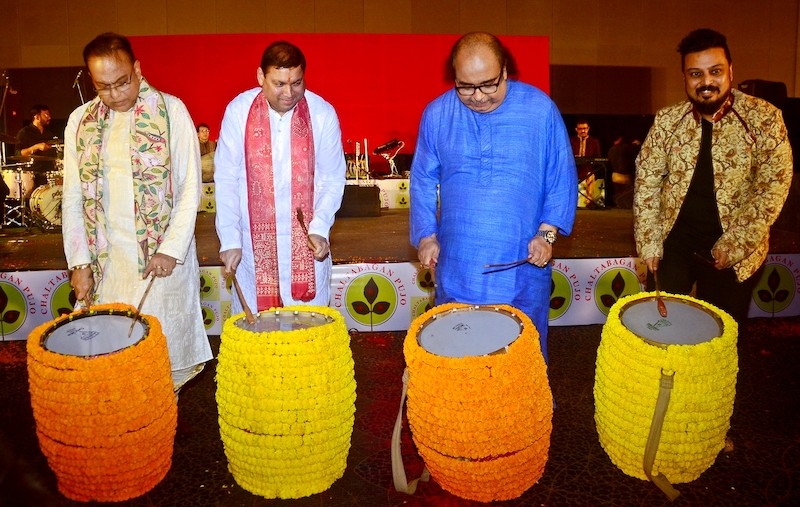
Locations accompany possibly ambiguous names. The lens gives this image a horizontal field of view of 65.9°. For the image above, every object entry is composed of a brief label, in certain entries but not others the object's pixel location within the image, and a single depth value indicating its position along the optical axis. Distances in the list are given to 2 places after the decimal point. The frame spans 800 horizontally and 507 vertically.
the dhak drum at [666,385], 1.71
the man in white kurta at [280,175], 2.29
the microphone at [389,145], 9.32
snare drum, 6.92
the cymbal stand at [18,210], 6.70
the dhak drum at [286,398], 1.71
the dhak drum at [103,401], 1.71
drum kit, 6.33
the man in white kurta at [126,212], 2.27
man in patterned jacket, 2.16
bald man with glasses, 2.11
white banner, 3.62
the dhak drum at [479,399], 1.61
